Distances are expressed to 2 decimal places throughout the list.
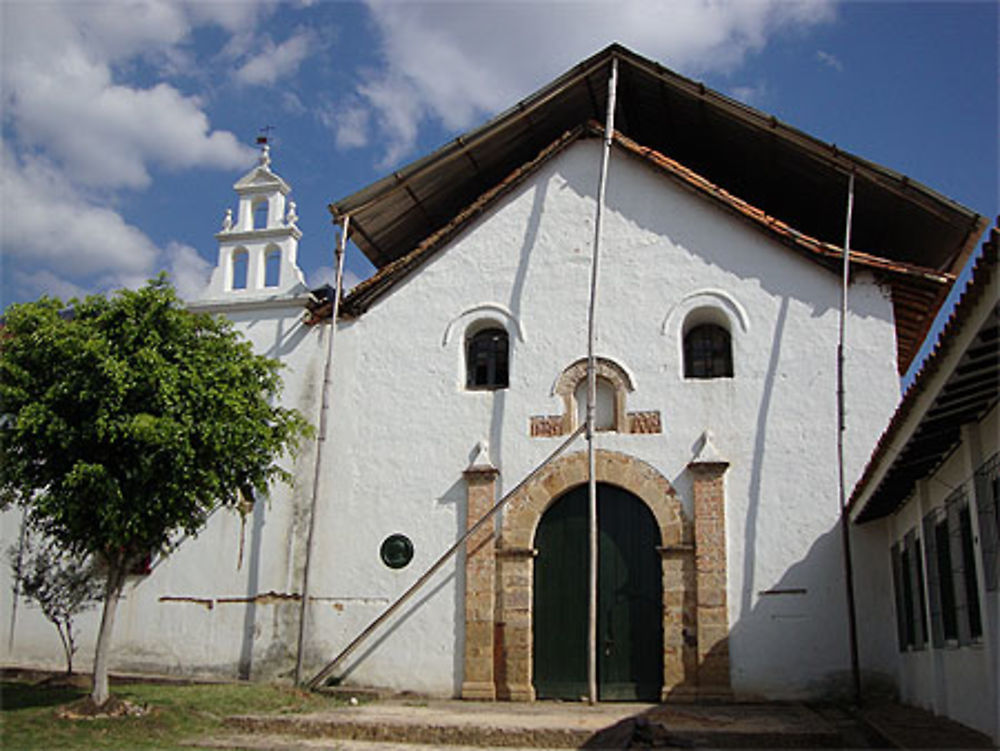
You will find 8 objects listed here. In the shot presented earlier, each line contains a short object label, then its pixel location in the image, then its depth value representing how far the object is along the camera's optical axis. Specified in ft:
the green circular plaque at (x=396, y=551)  47.57
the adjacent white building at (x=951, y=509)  23.67
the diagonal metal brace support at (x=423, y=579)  46.26
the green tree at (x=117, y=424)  35.60
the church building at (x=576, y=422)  43.86
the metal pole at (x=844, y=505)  41.04
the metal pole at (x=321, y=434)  46.55
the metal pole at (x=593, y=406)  42.78
